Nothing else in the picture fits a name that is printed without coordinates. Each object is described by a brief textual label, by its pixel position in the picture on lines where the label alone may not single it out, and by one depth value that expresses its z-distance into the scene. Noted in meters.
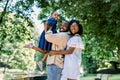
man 2.45
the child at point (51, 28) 2.50
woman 2.34
